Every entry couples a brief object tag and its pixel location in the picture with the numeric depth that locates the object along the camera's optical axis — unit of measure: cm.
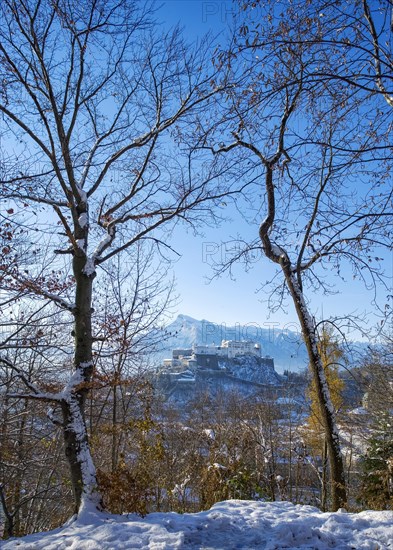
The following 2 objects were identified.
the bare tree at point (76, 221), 520
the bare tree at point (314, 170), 389
